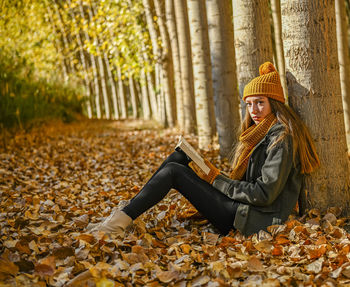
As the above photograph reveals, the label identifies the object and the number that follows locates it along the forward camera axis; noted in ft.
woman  10.94
